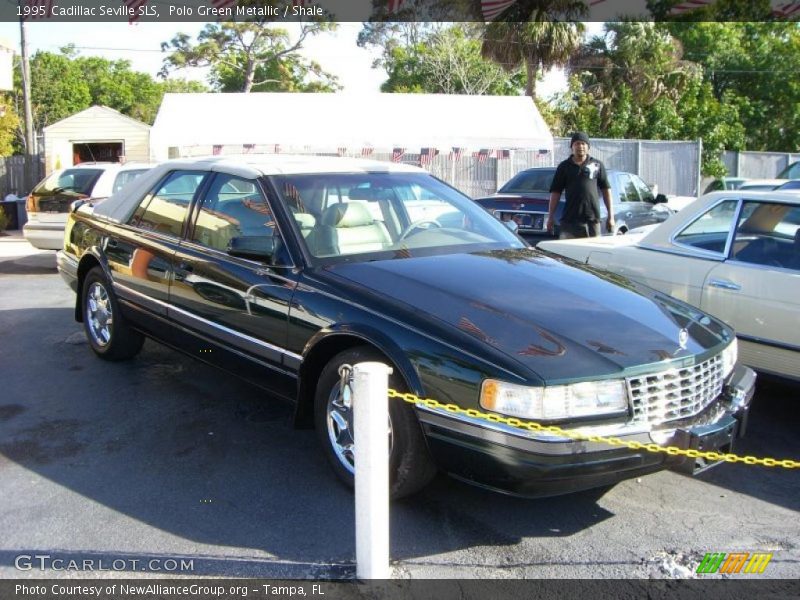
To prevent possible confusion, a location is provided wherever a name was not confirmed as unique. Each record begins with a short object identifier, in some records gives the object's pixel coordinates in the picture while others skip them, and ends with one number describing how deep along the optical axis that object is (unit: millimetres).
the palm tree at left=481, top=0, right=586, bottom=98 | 23031
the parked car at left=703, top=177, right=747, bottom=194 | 17062
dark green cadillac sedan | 3205
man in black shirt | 7754
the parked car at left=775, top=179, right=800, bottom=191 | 9547
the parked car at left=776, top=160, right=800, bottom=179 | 15836
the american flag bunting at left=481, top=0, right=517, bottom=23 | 20453
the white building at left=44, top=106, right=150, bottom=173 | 26484
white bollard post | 2967
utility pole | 20375
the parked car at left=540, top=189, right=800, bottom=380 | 4734
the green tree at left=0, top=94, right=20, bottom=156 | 20547
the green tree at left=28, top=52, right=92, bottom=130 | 47062
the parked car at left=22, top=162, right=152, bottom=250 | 11141
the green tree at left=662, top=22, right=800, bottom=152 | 33125
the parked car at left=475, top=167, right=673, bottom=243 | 10273
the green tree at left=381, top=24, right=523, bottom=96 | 32906
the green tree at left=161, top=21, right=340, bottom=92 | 34688
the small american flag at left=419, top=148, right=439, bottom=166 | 19812
